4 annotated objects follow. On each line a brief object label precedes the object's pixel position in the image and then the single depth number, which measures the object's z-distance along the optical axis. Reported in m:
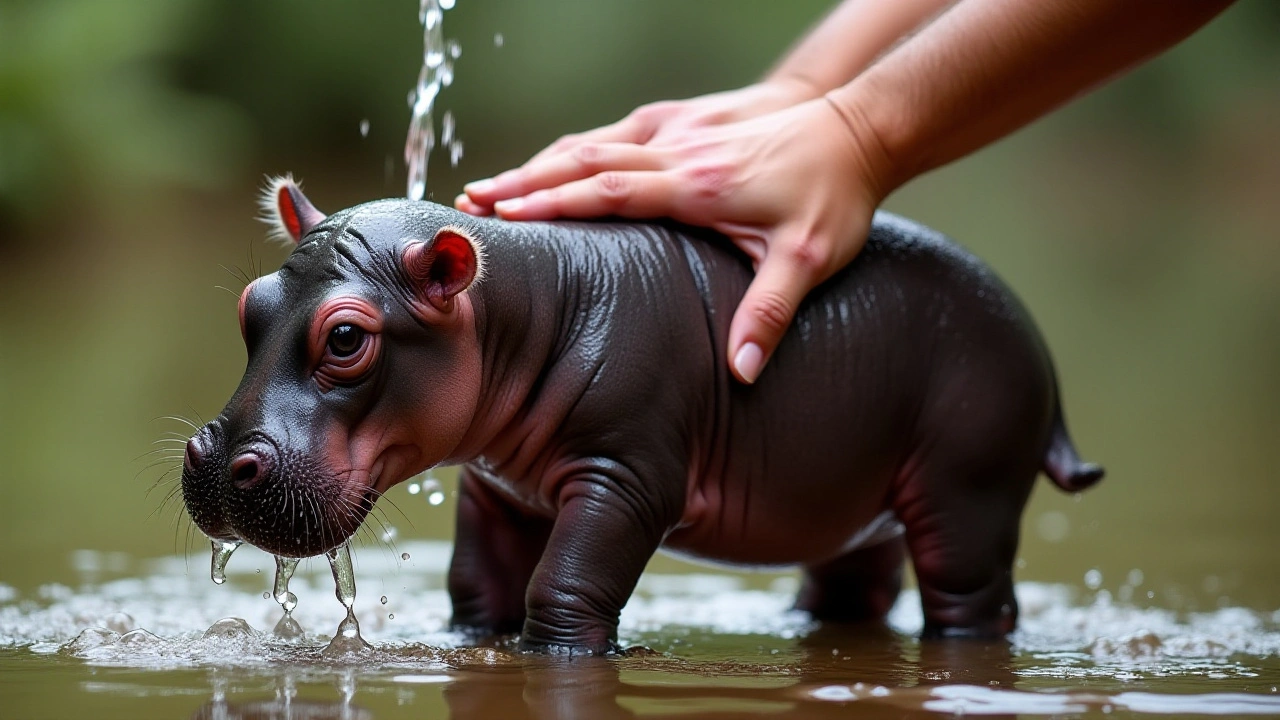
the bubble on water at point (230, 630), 5.24
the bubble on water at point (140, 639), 5.07
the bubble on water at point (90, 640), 5.12
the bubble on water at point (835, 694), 4.30
